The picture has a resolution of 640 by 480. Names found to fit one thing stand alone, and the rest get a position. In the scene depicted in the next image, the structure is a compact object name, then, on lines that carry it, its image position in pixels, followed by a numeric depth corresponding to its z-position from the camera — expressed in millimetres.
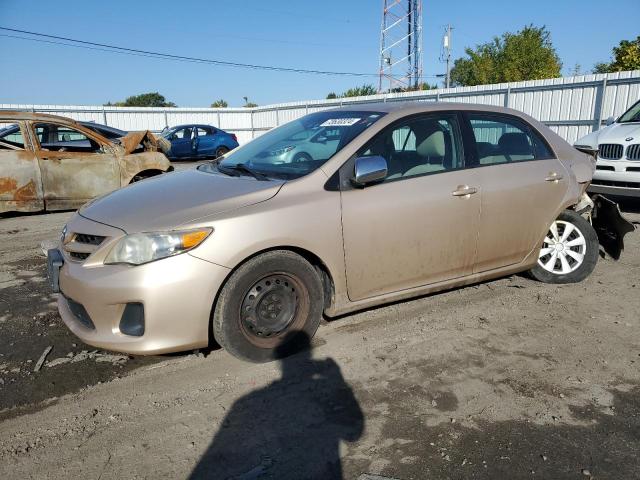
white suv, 7379
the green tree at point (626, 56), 22797
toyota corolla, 2803
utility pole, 42075
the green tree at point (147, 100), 78862
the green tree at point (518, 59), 39906
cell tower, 37000
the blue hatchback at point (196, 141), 20094
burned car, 7628
